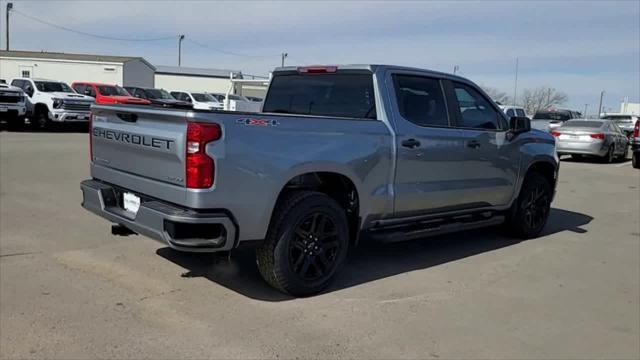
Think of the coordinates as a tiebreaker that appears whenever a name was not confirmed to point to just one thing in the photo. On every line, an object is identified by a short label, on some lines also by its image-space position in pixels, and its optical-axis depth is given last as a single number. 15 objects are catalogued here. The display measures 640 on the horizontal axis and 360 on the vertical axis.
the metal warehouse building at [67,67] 44.06
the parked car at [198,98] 31.84
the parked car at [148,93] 28.63
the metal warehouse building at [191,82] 66.19
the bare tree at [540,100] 85.06
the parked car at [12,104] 20.47
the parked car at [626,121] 30.20
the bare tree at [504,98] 65.49
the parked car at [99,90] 24.77
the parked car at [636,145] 17.30
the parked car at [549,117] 25.52
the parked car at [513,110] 22.76
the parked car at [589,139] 18.47
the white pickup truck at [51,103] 21.41
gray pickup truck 4.18
